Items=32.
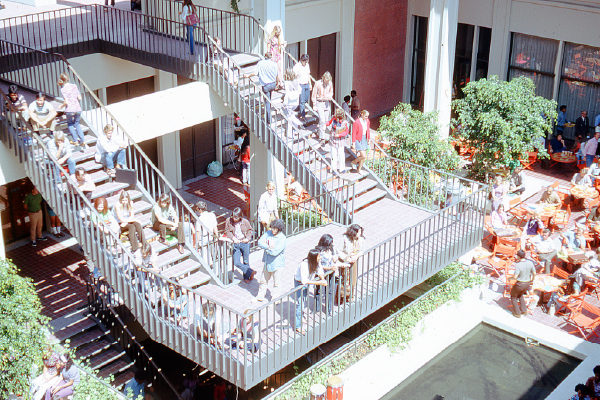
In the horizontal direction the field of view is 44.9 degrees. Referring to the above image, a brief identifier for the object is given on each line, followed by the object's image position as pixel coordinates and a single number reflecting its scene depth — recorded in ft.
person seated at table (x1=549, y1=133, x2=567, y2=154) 71.31
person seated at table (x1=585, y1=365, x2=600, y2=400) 37.99
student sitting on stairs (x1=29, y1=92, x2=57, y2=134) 41.57
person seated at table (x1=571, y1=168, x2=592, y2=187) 61.98
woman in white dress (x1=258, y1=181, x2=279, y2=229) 43.11
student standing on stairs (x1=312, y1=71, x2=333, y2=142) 51.31
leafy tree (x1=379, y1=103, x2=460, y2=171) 56.49
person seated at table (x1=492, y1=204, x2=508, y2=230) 53.98
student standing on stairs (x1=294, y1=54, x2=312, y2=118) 51.55
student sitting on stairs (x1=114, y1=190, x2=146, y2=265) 38.01
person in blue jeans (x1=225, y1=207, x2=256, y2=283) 40.42
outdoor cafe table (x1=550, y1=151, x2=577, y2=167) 68.95
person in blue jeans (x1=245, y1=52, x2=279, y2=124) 48.88
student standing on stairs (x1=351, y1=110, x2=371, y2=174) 49.44
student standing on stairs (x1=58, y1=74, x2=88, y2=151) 42.75
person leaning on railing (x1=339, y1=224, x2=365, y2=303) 37.81
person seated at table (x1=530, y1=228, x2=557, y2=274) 50.47
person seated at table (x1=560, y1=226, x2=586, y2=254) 51.21
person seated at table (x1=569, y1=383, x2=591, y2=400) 38.09
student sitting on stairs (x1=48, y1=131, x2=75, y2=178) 41.04
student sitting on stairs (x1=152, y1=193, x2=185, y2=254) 40.32
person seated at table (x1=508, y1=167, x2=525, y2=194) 60.54
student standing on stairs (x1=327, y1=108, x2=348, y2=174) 48.96
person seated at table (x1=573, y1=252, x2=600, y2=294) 47.52
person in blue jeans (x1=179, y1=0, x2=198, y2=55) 53.42
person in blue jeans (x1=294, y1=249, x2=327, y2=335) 36.04
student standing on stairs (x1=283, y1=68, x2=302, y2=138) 50.72
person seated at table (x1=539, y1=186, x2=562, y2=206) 57.62
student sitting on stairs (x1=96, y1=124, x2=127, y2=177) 42.27
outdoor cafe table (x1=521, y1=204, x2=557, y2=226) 56.59
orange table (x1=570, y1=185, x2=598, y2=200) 59.88
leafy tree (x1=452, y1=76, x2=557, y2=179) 56.90
